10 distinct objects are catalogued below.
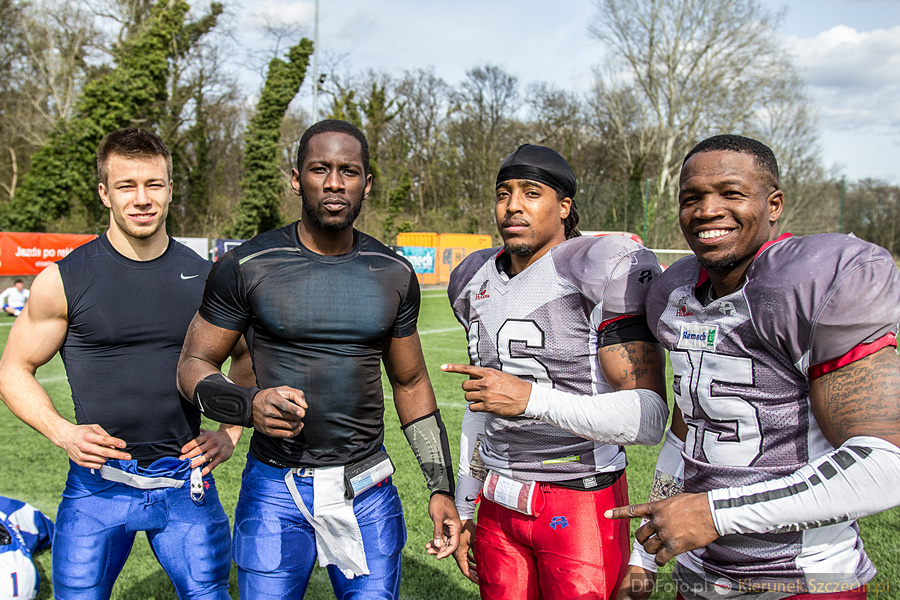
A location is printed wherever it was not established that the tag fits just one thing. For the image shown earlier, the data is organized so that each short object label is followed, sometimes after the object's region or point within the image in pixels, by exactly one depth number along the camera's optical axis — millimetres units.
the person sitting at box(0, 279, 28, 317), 14125
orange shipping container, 24266
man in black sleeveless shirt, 2494
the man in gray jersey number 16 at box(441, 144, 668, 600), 2043
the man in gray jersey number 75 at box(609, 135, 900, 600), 1500
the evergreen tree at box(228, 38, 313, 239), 27109
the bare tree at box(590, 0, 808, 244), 26500
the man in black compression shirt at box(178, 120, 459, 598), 2301
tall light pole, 22208
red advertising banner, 15141
